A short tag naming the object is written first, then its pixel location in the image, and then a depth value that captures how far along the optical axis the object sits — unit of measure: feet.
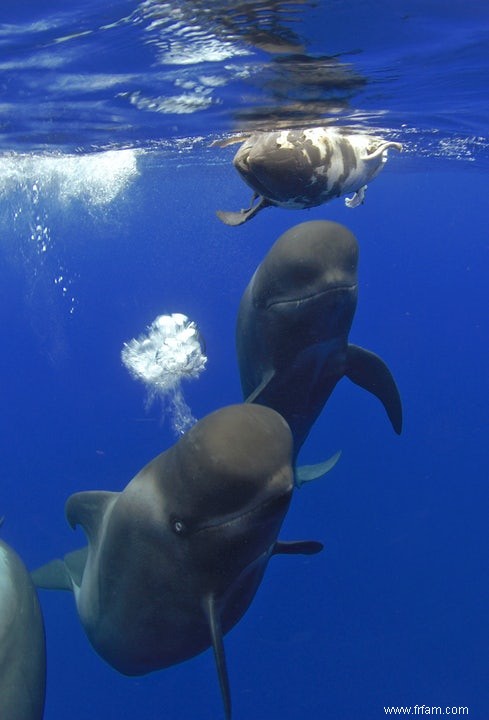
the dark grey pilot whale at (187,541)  16.25
